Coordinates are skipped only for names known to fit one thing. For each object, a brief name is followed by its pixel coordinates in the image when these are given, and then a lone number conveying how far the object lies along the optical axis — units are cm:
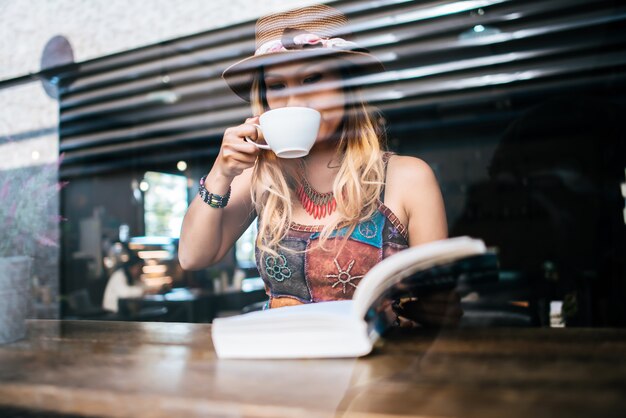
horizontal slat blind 216
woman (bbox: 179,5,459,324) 126
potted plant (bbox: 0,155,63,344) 94
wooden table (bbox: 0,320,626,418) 46
